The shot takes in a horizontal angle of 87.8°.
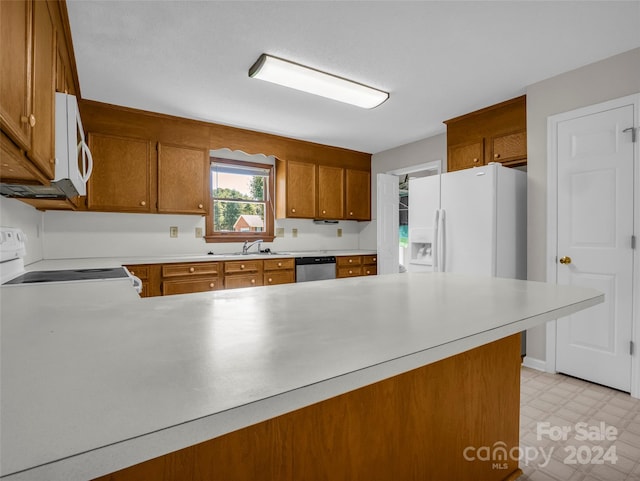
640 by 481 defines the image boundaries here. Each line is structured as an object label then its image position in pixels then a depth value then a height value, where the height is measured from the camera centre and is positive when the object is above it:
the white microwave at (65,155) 1.56 +0.41
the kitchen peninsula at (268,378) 0.36 -0.20
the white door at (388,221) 4.93 +0.24
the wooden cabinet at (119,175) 3.17 +0.63
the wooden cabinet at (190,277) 3.21 -0.39
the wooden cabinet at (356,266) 4.37 -0.39
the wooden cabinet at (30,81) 0.94 +0.55
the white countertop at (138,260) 2.48 -0.20
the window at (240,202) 4.13 +0.47
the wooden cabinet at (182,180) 3.49 +0.64
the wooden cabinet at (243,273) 3.55 -0.39
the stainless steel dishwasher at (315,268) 4.02 -0.38
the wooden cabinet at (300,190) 4.34 +0.64
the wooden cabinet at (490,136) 3.11 +1.01
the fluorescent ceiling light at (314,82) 2.47 +1.27
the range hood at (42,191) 1.68 +0.28
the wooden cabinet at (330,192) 4.63 +0.64
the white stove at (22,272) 1.68 -0.21
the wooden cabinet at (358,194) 4.91 +0.64
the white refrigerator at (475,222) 2.88 +0.14
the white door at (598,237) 2.38 -0.01
